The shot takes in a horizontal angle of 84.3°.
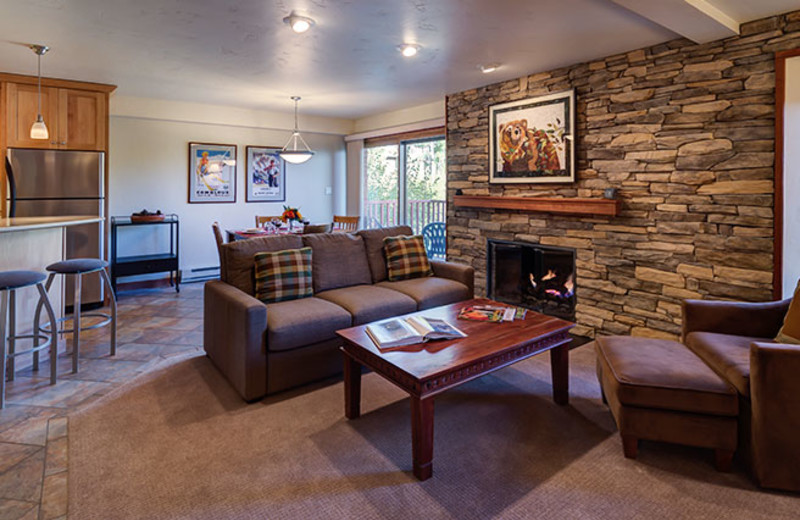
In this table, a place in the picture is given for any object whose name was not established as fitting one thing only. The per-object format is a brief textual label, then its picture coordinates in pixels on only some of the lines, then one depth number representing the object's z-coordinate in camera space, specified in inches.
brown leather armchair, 70.6
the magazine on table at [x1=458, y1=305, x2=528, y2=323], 108.9
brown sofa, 105.6
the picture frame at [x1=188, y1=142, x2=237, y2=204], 247.1
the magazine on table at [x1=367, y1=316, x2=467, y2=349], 92.0
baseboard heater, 249.4
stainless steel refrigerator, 171.0
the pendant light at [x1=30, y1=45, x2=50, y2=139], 151.9
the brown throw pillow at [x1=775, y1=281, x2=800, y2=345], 86.0
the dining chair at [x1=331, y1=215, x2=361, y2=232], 244.5
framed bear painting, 162.7
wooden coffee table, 76.0
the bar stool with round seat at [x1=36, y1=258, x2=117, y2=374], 120.5
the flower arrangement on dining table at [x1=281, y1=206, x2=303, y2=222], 209.3
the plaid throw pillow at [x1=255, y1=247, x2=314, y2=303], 126.0
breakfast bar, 119.6
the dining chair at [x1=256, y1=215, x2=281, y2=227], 237.1
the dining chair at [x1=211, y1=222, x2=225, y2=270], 154.7
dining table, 198.8
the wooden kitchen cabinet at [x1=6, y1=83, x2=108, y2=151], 174.4
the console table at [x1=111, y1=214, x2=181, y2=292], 208.8
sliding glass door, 253.9
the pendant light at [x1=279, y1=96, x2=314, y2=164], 227.8
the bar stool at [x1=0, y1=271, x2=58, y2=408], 99.7
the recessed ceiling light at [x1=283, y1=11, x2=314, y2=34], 115.9
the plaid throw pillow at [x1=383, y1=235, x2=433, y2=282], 157.0
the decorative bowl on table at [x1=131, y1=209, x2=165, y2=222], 214.5
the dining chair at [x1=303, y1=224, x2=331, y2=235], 204.4
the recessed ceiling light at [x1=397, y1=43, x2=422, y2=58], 139.9
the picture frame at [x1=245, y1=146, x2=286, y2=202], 267.4
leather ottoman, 76.6
